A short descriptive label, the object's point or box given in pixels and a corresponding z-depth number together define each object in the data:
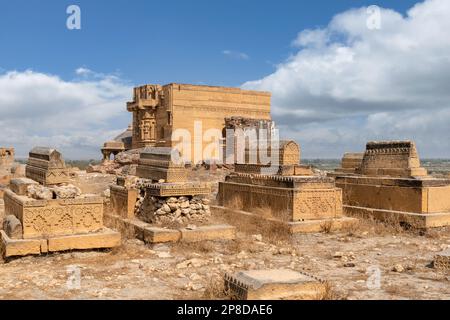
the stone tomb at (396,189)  9.98
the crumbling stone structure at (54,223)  6.69
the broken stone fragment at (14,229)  6.78
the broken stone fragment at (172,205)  8.66
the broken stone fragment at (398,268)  6.35
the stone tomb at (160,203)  8.02
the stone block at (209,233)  7.93
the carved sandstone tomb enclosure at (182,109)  30.05
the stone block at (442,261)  6.37
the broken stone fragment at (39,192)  7.31
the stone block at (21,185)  8.13
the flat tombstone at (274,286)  4.40
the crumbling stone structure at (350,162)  12.85
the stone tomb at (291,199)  9.64
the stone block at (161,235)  7.74
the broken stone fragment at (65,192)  7.41
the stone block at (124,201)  9.81
